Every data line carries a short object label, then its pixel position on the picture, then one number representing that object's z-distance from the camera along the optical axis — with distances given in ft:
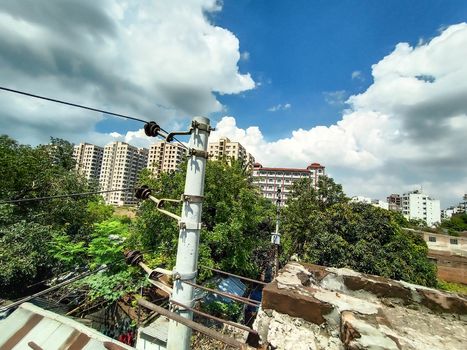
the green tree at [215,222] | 37.93
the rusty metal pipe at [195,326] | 5.51
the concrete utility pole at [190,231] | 9.41
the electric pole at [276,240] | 36.10
